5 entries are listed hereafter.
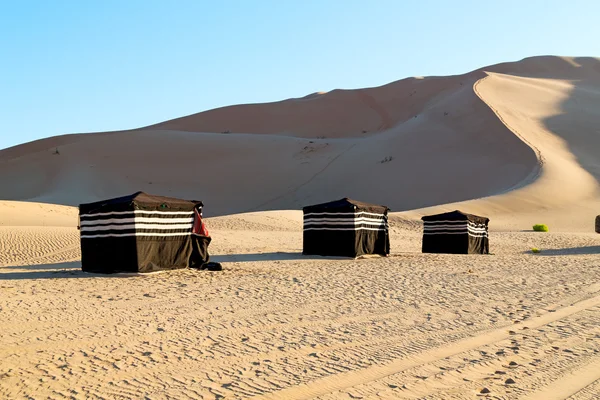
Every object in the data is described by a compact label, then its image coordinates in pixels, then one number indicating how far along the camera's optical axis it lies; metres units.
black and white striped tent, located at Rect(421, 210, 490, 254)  21.78
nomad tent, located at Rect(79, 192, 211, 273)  13.32
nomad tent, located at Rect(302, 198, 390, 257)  18.42
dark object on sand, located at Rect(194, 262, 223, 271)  14.64
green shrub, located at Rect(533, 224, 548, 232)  31.53
